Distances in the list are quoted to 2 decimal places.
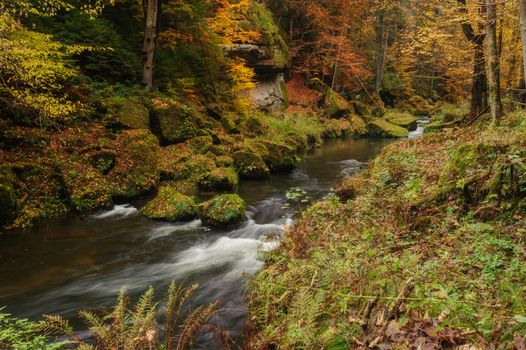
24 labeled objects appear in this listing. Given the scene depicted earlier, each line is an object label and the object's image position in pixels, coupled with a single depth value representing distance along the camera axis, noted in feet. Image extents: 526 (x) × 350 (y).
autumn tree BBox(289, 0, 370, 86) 96.32
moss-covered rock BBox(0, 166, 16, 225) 25.72
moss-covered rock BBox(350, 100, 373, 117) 104.19
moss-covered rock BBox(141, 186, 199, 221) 30.96
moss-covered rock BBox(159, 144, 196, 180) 40.27
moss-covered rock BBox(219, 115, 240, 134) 56.44
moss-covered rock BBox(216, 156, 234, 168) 44.04
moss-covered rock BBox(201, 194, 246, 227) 29.40
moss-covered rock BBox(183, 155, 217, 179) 40.92
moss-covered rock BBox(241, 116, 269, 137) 59.16
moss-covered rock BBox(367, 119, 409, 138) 84.79
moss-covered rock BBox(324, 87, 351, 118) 93.97
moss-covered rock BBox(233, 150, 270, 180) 44.83
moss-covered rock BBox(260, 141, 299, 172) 49.93
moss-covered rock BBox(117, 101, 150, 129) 41.93
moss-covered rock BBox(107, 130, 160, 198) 35.24
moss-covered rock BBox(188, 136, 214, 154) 46.09
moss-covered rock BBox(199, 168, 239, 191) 38.68
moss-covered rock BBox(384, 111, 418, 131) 93.76
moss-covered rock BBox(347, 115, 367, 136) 89.51
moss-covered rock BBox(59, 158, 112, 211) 31.42
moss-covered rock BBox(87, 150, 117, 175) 34.83
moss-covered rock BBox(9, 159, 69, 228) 28.14
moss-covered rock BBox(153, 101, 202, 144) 45.70
